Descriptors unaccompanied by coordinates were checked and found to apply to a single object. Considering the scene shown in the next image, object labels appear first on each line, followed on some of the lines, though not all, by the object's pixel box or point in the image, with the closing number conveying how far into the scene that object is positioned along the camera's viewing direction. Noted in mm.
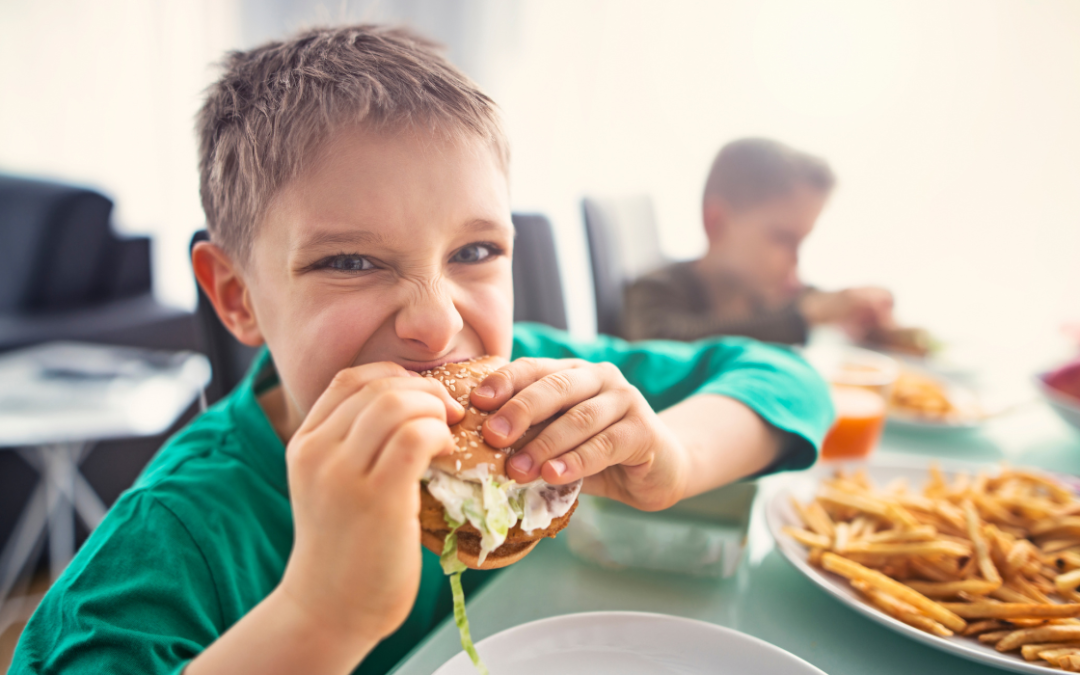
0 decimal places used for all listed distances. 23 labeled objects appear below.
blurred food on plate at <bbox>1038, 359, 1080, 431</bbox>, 611
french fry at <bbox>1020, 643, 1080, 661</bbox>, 383
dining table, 401
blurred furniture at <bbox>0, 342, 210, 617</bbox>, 807
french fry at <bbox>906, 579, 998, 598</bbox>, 411
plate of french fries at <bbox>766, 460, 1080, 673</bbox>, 394
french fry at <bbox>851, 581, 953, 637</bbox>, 394
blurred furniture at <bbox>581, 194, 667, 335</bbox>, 930
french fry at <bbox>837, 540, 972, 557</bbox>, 426
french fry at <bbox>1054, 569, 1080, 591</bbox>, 417
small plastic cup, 580
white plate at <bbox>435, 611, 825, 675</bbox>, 377
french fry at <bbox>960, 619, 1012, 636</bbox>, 399
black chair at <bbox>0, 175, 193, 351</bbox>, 1263
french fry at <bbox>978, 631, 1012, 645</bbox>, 393
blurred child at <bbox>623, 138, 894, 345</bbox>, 931
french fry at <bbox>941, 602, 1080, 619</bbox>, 396
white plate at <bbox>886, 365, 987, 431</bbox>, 647
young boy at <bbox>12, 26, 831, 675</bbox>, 343
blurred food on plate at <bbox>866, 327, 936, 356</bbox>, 936
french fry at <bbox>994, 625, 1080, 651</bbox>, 388
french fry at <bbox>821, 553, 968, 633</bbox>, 398
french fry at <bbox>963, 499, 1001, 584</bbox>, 422
